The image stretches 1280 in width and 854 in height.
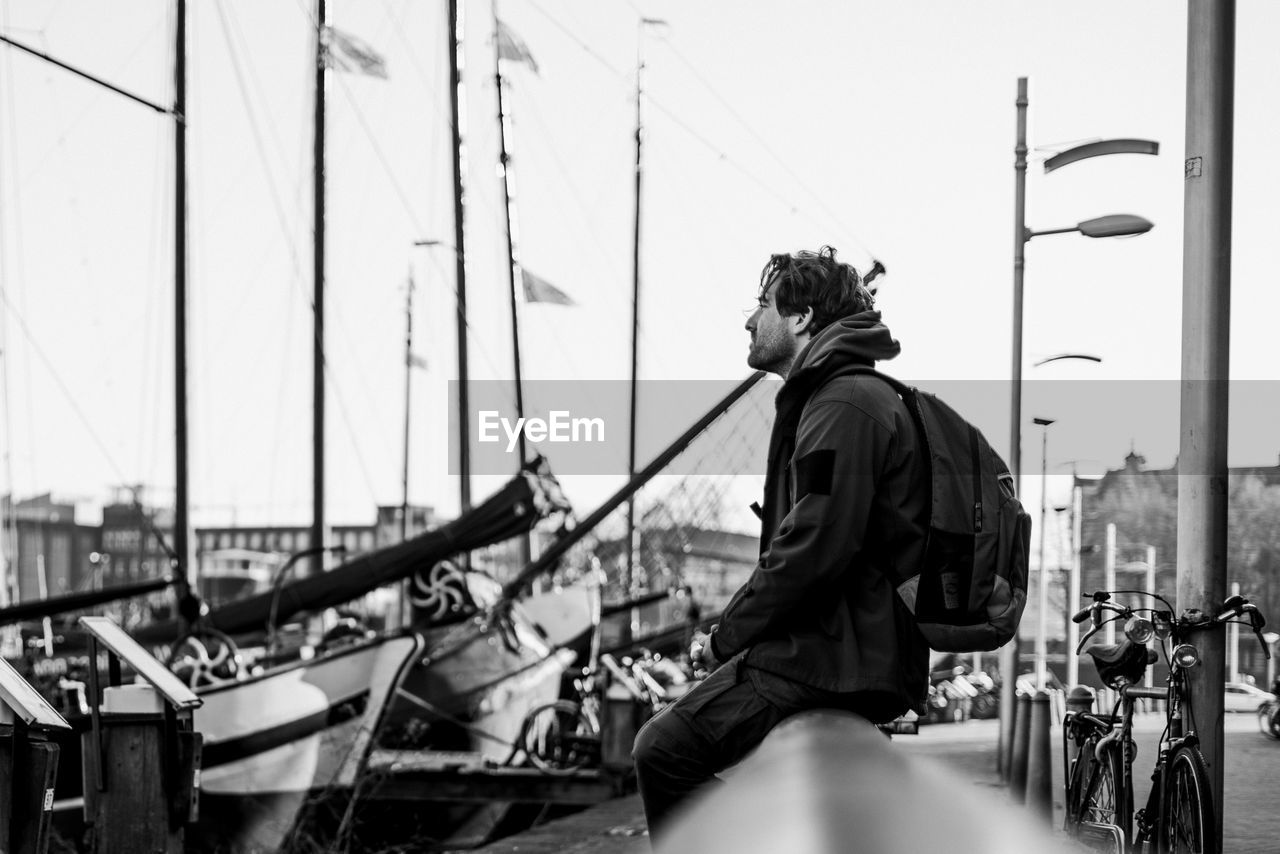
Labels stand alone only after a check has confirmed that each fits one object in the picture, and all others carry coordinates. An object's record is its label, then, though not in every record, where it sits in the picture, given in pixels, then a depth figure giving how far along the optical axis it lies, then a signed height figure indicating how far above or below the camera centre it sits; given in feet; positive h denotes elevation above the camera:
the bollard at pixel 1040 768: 31.14 -6.78
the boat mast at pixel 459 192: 94.02 +12.68
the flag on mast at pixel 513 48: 98.48 +22.15
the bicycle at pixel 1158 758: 19.53 -4.35
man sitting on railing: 10.47 -1.26
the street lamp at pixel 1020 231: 49.42 +6.20
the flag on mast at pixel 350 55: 94.17 +21.31
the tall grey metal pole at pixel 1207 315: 21.11 +1.35
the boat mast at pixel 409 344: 158.71 +6.57
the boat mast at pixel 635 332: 113.60 +6.27
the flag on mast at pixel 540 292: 92.63 +6.89
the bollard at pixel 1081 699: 24.62 -4.29
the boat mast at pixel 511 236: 92.68 +10.11
